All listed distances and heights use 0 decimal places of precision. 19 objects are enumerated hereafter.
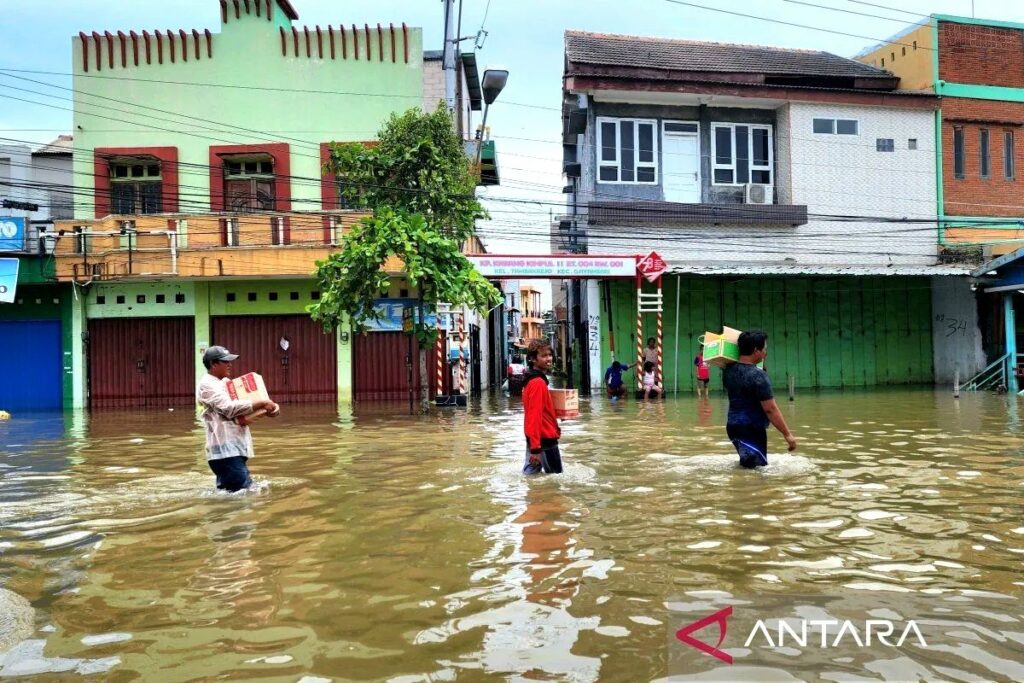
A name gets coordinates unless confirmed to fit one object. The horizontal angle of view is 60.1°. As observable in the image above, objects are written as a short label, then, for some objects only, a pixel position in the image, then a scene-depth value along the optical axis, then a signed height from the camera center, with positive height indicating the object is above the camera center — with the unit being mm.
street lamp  23984 +6899
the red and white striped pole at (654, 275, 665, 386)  24188 -1300
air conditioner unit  27172 +4117
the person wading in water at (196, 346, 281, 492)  8195 -724
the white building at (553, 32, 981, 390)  26312 +3712
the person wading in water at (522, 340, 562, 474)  8836 -744
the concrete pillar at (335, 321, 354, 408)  25859 -775
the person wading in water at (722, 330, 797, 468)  8811 -772
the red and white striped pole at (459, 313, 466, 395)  23797 -616
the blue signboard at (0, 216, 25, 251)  25109 +3125
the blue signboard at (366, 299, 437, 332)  25719 +571
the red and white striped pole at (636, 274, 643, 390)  24094 -410
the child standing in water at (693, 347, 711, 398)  24172 -1245
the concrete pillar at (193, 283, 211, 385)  26008 +668
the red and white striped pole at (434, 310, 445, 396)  23516 -746
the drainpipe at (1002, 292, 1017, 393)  24288 -290
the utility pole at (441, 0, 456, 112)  23469 +7600
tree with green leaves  18625 +2532
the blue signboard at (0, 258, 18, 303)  24609 +1793
